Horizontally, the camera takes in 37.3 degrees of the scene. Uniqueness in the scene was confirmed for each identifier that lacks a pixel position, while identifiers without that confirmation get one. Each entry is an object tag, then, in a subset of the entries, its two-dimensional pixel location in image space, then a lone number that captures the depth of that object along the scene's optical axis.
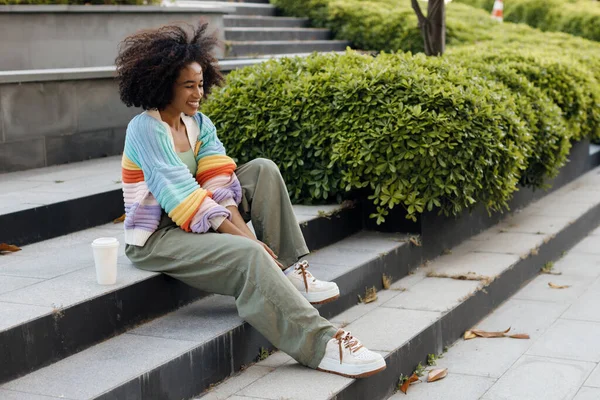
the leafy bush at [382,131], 5.54
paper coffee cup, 3.76
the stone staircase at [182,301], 3.40
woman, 3.76
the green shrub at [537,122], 6.85
